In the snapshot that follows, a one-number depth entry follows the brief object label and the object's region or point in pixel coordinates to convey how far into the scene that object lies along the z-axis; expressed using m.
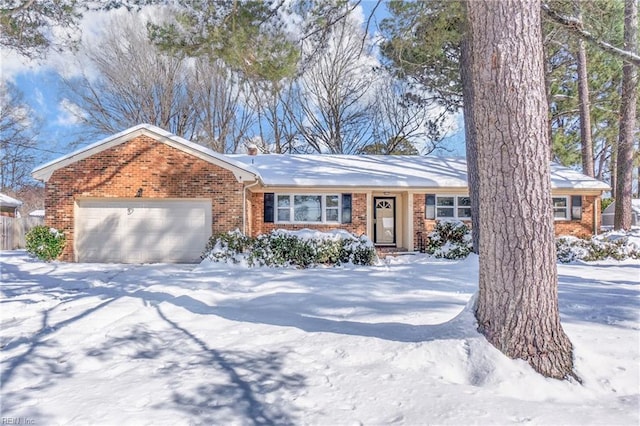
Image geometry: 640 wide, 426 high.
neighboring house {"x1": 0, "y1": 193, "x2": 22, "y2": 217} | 21.77
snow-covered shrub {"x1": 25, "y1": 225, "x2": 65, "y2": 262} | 10.68
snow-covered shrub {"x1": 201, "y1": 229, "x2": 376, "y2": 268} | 9.84
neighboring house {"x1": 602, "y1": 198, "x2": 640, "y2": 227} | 24.64
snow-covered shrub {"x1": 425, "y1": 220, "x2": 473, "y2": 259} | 11.34
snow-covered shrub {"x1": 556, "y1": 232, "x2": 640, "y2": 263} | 10.54
